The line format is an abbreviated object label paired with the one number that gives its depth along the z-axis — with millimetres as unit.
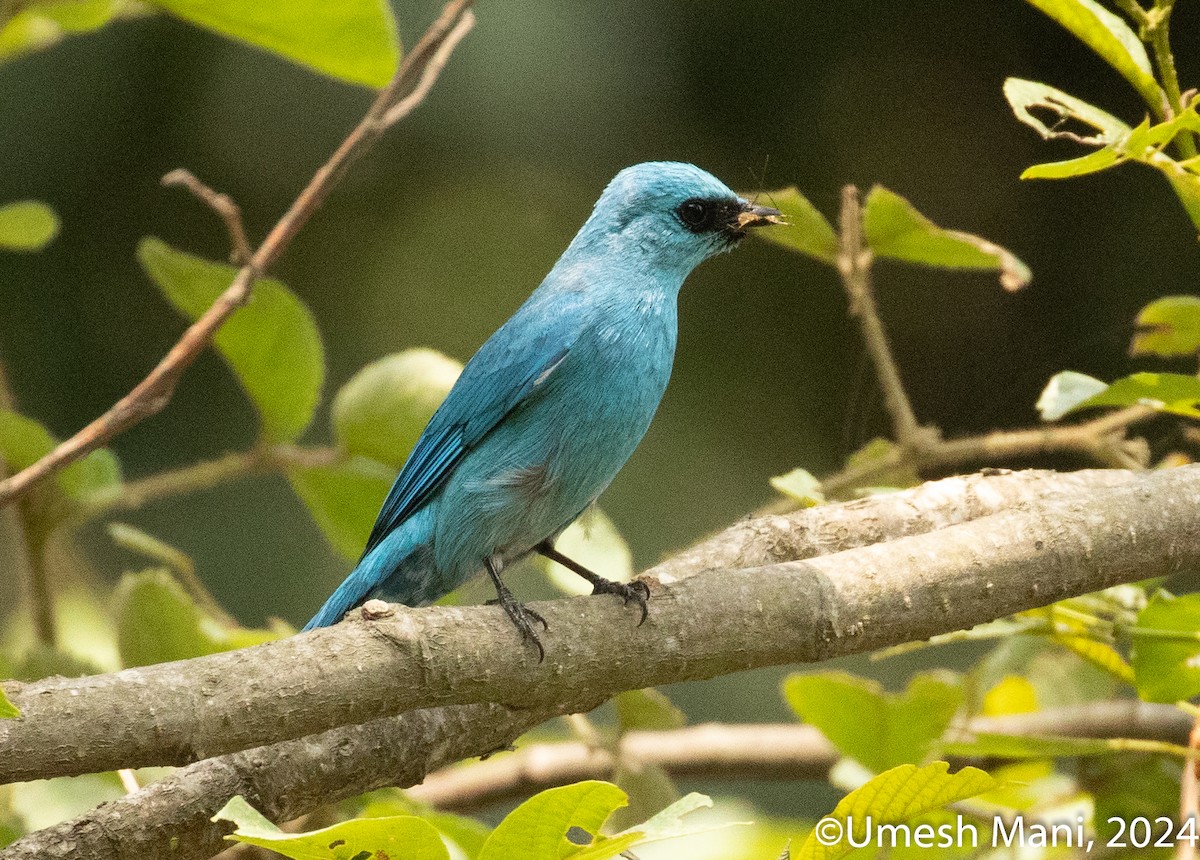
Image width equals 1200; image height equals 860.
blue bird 6043
